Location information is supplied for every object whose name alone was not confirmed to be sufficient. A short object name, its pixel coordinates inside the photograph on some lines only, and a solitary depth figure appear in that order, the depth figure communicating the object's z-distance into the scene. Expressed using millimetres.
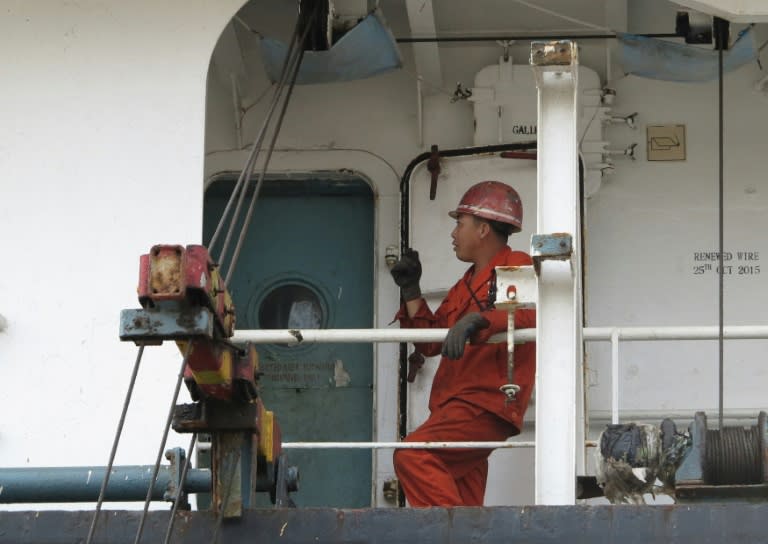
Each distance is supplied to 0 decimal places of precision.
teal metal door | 19281
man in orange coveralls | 15672
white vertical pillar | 12422
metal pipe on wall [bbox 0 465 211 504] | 12539
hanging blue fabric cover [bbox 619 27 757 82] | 18016
